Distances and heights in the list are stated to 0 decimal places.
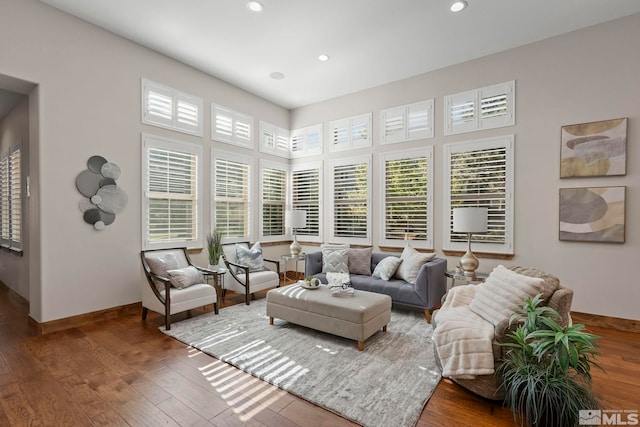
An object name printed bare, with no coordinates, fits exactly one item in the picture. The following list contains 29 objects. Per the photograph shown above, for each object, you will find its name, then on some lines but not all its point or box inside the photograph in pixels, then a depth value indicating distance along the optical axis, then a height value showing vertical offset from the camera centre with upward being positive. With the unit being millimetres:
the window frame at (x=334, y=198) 5750 +227
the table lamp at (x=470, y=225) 3955 -190
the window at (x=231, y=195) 5449 +278
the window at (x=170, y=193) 4508 +265
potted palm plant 1759 -1002
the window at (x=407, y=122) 5148 +1528
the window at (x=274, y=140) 6316 +1503
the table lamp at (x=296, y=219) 5719 -171
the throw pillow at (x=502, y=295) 2330 -693
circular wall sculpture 3875 +219
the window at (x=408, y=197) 5115 +219
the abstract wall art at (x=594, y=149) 3721 +777
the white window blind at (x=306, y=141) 6480 +1495
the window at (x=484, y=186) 4445 +365
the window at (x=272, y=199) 6312 +224
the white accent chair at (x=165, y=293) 3717 -1063
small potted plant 5020 -622
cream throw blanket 2197 -896
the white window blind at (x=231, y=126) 5391 +1544
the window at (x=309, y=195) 6434 +313
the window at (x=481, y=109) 4473 +1550
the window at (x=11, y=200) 4797 +145
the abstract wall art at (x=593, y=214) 3709 -43
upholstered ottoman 3137 -1110
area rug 2242 -1417
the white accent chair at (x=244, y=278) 4727 -1092
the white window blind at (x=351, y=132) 5809 +1516
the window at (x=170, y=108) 4496 +1573
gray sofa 3969 -1055
